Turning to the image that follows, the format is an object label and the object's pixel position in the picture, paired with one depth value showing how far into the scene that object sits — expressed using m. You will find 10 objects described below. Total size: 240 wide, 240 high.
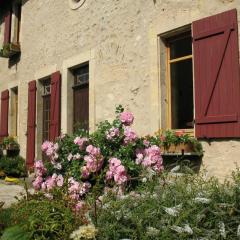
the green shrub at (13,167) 11.12
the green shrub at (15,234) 3.30
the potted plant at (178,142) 5.91
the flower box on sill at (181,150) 5.90
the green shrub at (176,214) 2.87
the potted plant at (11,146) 11.79
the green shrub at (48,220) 3.29
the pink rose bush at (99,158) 4.93
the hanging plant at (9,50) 12.08
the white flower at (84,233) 2.99
